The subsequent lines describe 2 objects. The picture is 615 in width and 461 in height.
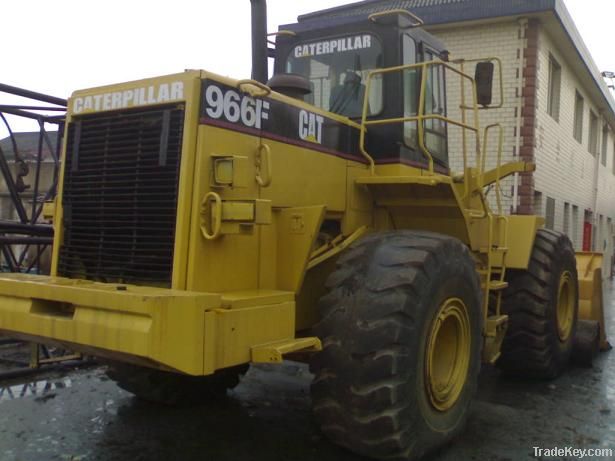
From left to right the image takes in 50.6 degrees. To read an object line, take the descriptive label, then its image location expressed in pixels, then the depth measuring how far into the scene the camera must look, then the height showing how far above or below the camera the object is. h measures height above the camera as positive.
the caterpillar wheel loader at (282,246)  3.57 -0.07
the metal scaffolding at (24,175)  6.21 +0.44
